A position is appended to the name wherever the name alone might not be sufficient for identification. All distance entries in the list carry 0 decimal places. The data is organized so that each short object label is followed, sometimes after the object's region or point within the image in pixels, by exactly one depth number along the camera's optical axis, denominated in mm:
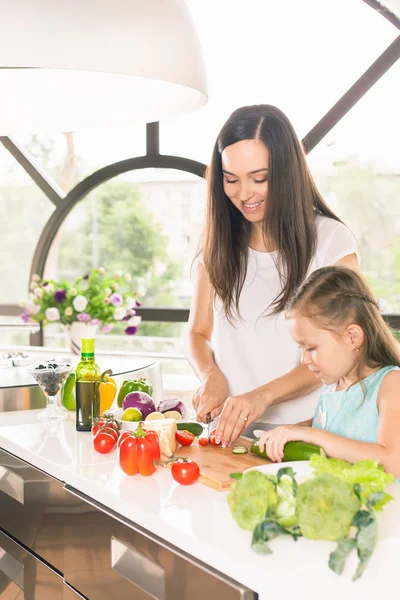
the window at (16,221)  6797
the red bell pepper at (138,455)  1661
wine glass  2250
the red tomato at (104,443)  1849
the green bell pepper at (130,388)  2320
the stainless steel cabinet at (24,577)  1856
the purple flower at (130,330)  4145
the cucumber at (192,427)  1922
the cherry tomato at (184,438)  1859
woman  2092
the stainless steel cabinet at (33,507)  1823
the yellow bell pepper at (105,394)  2262
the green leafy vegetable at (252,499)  1247
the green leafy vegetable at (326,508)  1191
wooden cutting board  1595
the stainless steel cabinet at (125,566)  1293
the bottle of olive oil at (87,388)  2076
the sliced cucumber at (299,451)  1635
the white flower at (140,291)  4320
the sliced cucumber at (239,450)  1825
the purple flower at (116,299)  4012
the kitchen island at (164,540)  1150
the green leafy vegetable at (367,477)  1307
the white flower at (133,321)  4109
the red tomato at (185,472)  1599
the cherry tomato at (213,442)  1897
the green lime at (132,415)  2012
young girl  1753
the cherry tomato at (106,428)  1902
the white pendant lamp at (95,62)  1538
